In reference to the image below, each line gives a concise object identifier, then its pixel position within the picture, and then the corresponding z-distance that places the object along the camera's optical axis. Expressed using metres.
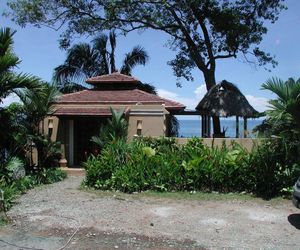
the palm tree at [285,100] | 10.21
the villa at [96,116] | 16.50
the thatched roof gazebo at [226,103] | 18.66
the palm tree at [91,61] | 25.75
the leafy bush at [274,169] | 10.98
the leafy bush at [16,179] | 9.83
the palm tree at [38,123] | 13.66
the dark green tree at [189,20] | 22.92
